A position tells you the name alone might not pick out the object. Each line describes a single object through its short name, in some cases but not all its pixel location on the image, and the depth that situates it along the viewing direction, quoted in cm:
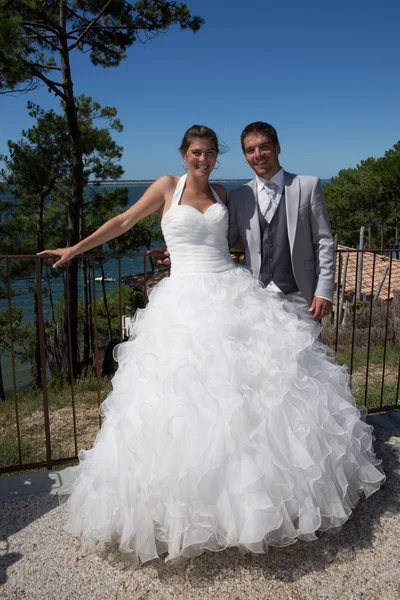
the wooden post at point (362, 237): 2057
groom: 258
